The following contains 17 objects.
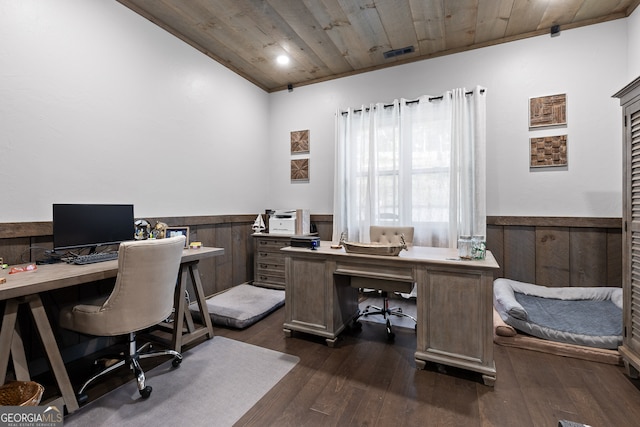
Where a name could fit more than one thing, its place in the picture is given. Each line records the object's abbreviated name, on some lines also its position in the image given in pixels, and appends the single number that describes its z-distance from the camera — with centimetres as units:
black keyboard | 199
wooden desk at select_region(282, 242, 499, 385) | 187
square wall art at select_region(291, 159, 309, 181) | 434
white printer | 397
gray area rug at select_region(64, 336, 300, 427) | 160
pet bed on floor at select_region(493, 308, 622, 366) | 210
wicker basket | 130
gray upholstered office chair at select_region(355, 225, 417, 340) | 286
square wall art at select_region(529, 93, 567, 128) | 304
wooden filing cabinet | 387
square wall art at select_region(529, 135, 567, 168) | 304
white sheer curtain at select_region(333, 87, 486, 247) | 327
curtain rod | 333
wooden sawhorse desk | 150
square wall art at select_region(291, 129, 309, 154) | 434
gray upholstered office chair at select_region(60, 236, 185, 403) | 167
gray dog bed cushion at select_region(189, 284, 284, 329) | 284
